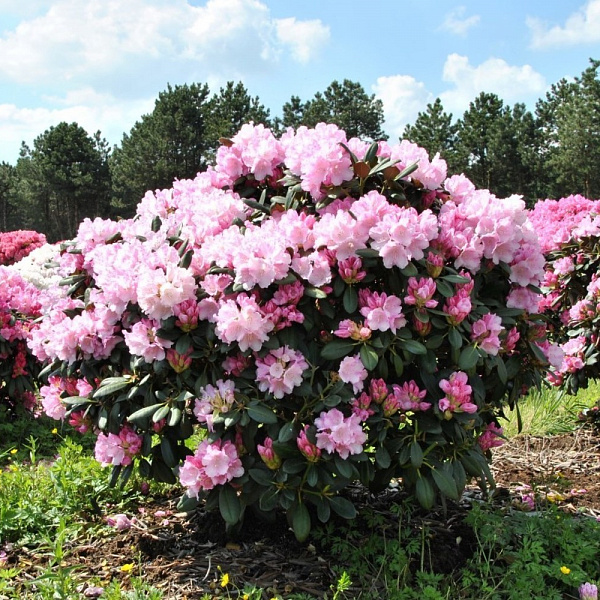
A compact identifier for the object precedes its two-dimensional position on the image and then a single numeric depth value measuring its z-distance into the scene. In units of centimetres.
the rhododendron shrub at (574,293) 385
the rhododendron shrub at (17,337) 463
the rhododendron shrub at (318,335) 213
